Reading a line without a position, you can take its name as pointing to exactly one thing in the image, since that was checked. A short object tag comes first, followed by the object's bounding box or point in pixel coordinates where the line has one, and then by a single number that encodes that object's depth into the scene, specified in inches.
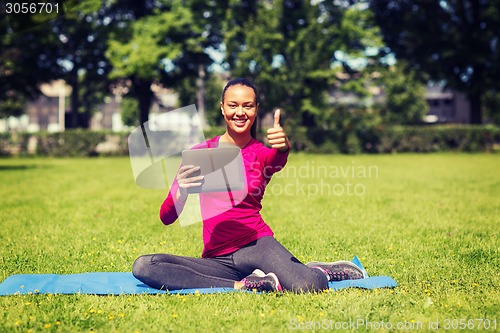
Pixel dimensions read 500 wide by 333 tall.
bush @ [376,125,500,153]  1366.9
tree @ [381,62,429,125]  2434.8
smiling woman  193.5
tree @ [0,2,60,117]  1200.2
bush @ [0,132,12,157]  1428.4
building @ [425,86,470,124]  3395.7
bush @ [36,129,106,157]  1362.0
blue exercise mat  204.2
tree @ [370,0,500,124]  1472.7
